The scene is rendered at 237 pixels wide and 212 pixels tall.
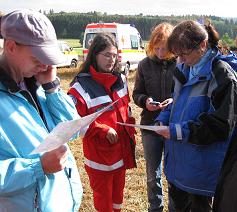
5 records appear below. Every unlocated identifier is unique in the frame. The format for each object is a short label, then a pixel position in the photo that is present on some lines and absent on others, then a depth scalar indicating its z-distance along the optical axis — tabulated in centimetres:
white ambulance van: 1170
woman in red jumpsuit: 196
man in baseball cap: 105
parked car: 1446
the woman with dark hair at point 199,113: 152
